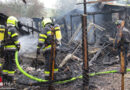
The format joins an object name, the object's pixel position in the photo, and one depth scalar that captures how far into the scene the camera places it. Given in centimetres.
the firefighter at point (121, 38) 394
